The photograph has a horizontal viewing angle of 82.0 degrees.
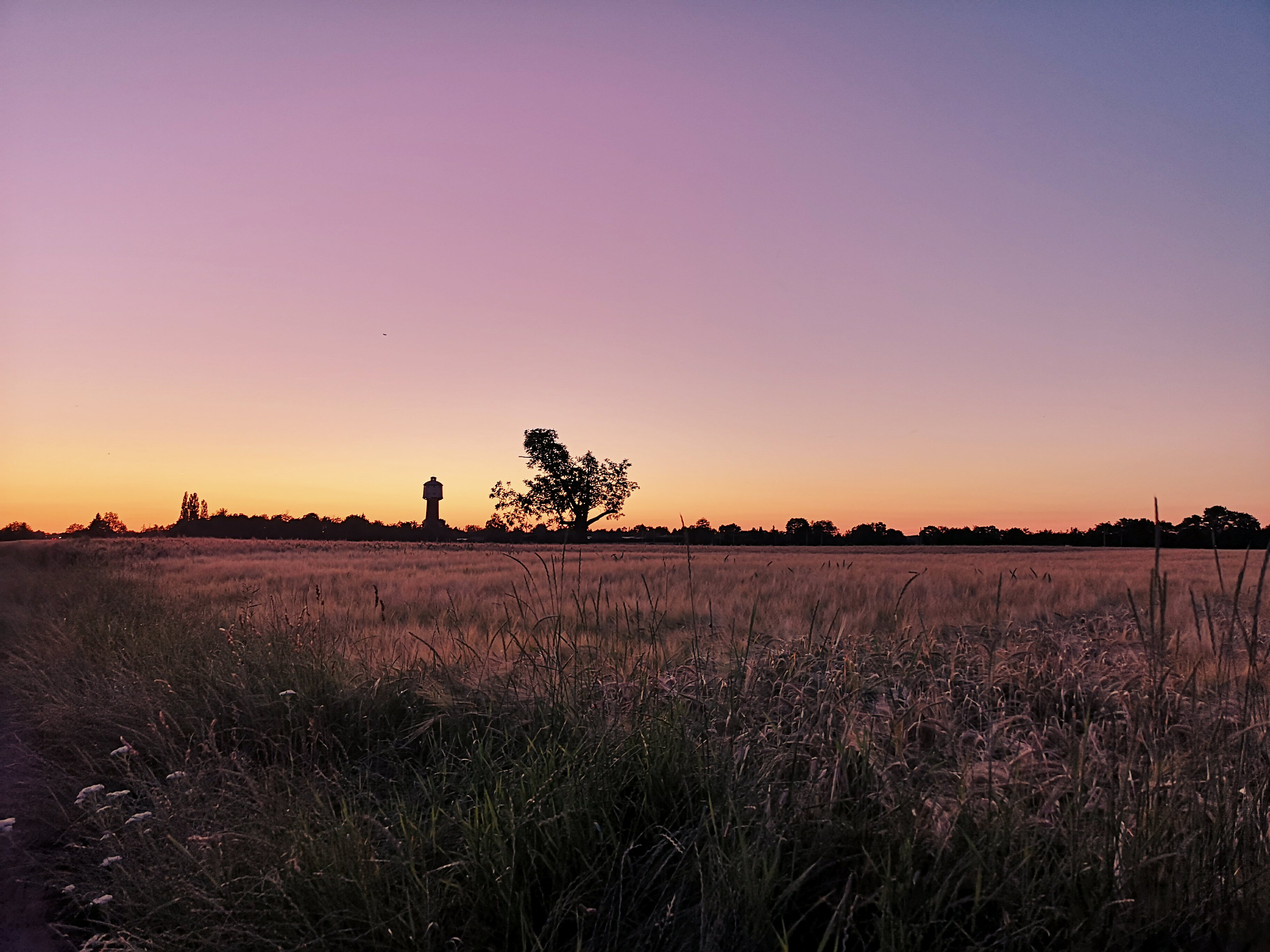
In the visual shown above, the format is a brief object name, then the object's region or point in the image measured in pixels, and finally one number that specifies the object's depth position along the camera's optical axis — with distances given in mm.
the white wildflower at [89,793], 2707
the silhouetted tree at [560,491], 54062
